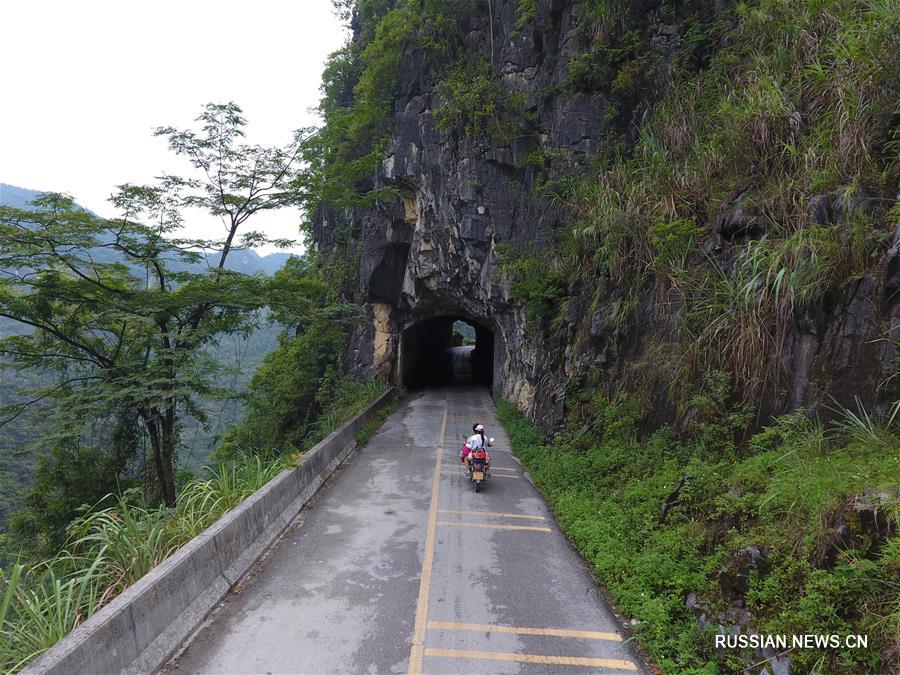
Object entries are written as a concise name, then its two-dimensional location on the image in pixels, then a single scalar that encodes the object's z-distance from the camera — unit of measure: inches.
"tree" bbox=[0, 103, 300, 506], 373.7
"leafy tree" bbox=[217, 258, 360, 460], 832.9
